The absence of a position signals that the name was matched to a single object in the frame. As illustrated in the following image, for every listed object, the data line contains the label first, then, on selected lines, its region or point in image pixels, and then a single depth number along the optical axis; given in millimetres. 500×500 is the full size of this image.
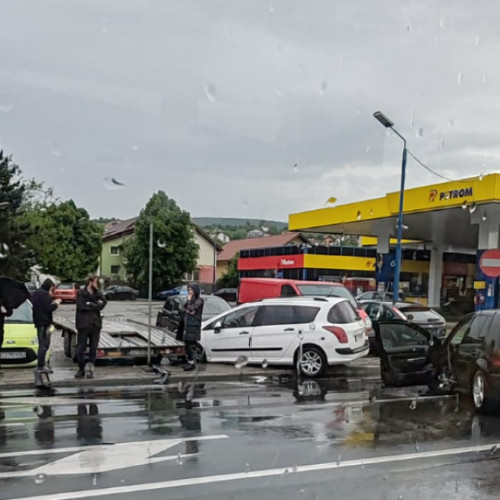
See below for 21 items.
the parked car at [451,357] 8555
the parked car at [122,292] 48191
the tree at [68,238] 41875
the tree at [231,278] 58156
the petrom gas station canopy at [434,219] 24797
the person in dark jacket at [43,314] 10125
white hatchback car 12219
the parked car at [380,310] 16156
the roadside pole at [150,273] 11479
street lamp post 21812
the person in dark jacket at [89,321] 10844
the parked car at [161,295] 46356
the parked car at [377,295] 27219
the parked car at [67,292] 40125
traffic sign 21078
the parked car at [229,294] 42812
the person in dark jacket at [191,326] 12133
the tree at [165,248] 41000
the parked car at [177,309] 16250
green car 11320
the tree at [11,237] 27188
